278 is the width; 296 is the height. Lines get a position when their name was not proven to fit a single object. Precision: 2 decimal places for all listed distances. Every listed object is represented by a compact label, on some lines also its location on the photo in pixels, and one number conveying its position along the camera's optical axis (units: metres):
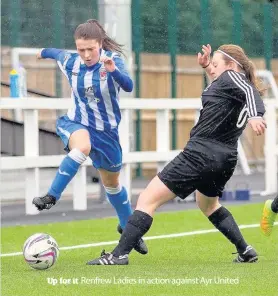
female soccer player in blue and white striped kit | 20.16
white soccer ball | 17.91
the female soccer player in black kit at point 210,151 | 17.89
